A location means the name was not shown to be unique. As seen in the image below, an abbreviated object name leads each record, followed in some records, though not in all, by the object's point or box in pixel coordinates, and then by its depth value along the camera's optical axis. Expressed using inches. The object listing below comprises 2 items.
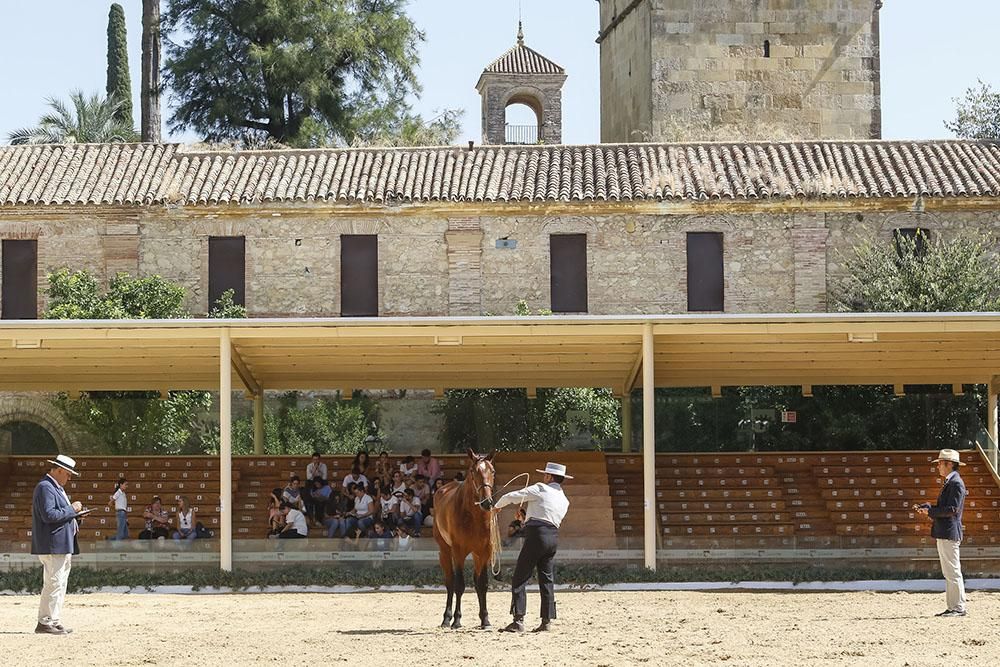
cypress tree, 1934.1
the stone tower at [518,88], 2160.4
